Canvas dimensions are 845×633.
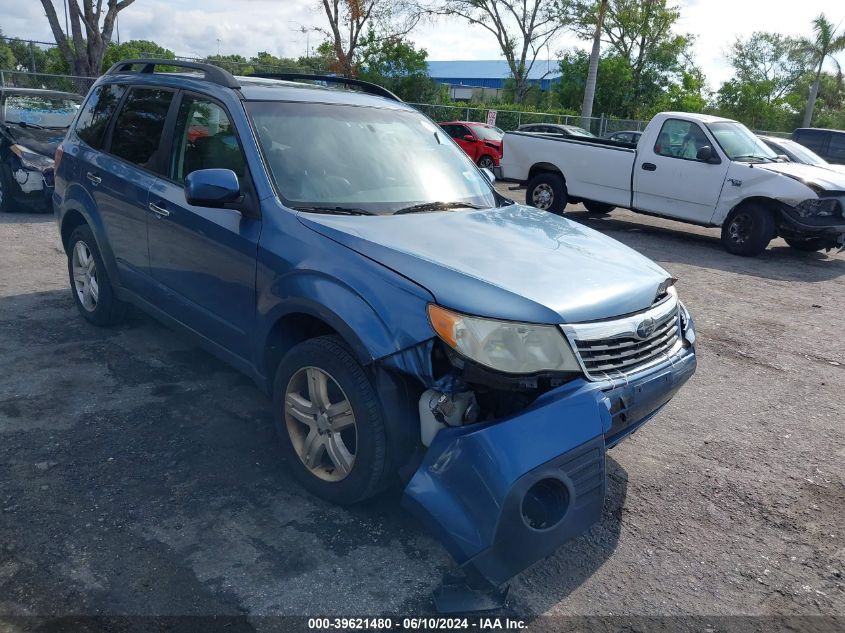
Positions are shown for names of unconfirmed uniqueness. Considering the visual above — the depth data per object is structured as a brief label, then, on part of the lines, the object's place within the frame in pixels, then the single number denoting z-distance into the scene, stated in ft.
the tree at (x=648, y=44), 127.95
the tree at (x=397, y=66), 105.40
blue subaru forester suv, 7.94
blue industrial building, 209.30
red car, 60.29
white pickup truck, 30.91
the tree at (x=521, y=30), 126.31
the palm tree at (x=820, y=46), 150.00
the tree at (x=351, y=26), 93.25
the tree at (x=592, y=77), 80.69
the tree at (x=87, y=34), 63.67
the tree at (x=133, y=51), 97.71
